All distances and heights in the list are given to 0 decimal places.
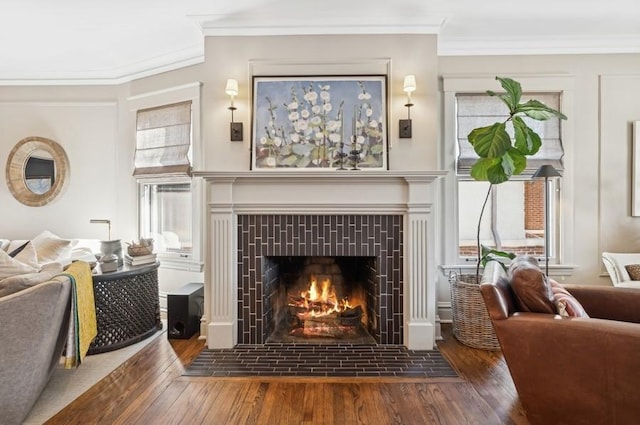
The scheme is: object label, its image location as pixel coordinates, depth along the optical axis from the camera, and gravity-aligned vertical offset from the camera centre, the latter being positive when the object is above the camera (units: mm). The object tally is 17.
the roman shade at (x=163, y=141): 3559 +744
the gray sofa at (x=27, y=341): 1746 -702
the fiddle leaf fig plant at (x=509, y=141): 2629 +538
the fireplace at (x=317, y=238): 2781 -227
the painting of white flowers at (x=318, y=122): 2898 +751
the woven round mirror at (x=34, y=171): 4031 +463
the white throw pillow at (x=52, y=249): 3131 -363
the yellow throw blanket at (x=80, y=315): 2125 -684
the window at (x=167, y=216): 3688 -59
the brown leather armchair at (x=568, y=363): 1528 -712
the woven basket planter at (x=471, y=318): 2818 -897
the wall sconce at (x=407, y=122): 2809 +744
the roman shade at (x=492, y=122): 3318 +839
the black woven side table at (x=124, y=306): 2748 -803
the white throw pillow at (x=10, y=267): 2088 -351
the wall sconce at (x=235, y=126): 2838 +716
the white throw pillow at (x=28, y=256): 2322 -315
